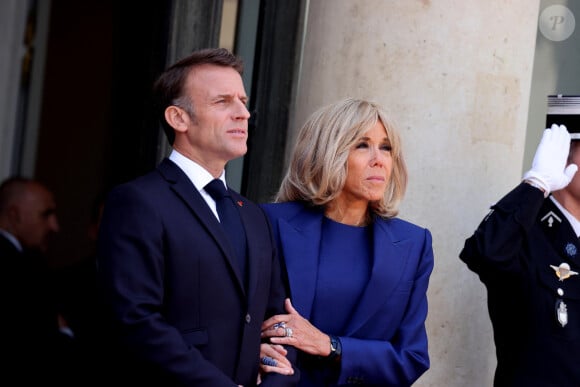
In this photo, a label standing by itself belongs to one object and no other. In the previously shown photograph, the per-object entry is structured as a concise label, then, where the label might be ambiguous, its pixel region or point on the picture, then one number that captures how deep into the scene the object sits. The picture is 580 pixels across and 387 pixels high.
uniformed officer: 7.20
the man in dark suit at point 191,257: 5.57
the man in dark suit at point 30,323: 10.00
